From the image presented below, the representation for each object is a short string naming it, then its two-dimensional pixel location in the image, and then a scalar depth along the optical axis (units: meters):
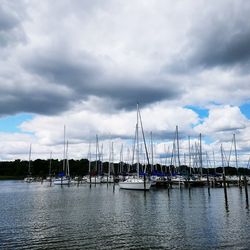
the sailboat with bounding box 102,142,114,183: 102.75
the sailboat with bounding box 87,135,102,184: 100.36
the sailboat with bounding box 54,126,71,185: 96.79
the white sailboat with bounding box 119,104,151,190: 60.89
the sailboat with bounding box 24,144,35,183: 130.11
